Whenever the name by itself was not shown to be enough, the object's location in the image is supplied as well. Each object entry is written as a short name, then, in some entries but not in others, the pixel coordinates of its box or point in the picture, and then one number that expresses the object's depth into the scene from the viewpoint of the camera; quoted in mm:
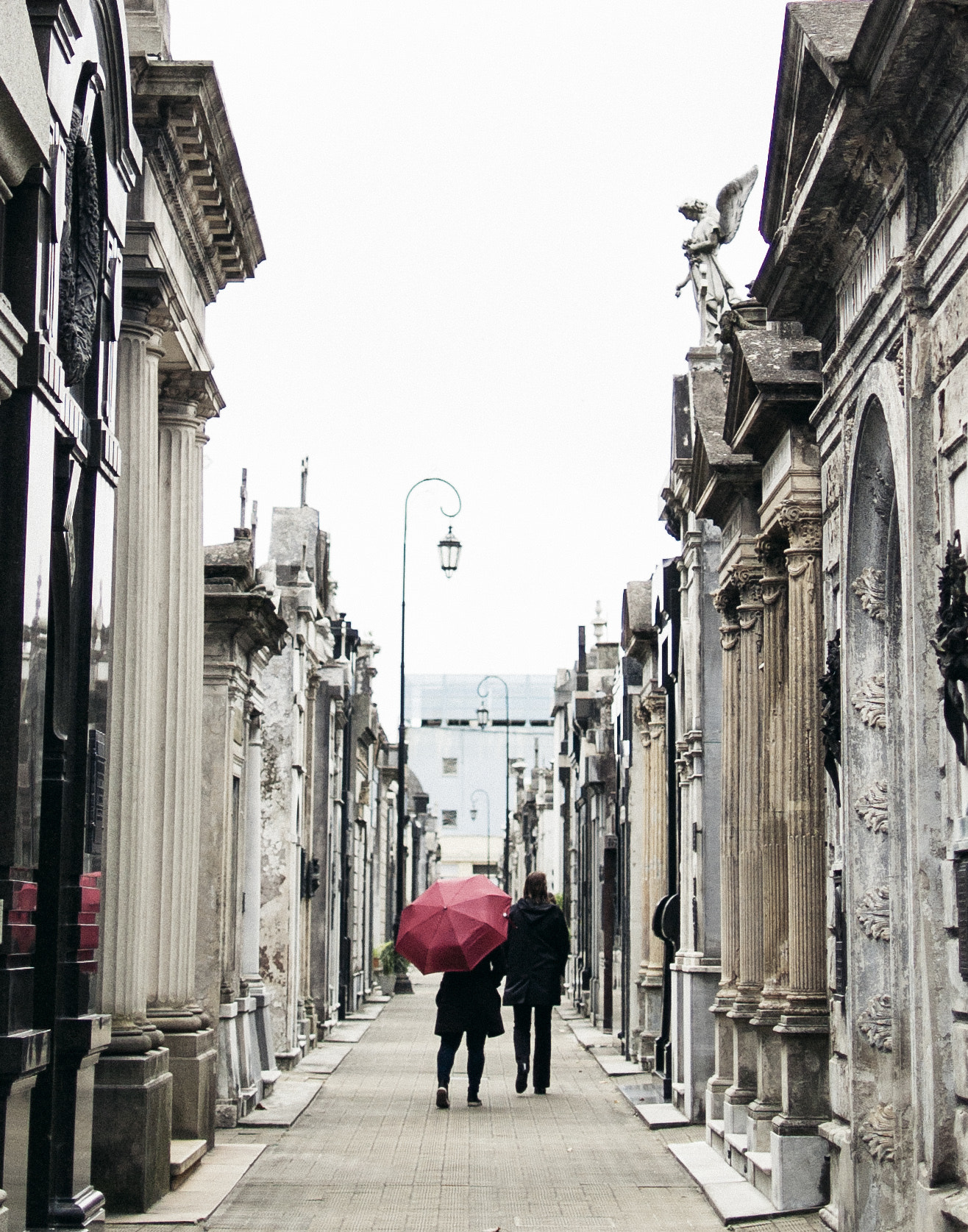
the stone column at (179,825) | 12664
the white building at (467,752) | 108562
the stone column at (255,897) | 17781
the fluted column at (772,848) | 11867
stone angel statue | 16141
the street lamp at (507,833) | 58250
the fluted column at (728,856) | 13867
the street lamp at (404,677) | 31000
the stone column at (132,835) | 10656
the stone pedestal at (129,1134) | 10547
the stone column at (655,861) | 19969
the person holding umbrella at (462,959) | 16391
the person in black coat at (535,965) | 17234
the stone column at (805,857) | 11227
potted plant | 38906
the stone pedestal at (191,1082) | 12625
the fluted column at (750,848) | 13078
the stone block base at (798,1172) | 10797
